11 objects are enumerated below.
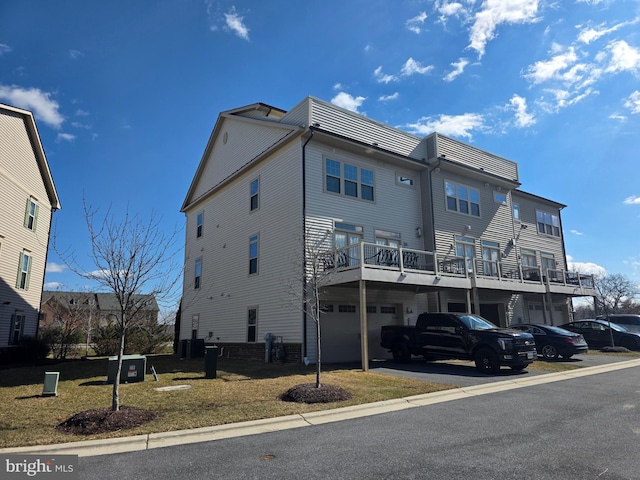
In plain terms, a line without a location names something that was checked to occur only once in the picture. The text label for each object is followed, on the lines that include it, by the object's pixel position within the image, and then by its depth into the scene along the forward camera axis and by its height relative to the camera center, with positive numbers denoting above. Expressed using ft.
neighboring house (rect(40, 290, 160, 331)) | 94.25 +4.32
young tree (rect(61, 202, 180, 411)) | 27.20 +3.08
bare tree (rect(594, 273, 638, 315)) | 147.13 +13.66
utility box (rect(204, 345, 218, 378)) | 42.55 -3.24
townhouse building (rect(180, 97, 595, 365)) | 56.24 +15.24
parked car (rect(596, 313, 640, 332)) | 74.17 +1.16
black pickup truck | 42.86 -1.34
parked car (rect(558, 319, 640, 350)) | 68.23 -0.83
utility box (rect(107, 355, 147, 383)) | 40.34 -3.55
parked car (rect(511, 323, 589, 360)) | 54.39 -1.74
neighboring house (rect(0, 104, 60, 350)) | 65.21 +17.87
